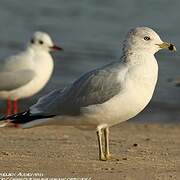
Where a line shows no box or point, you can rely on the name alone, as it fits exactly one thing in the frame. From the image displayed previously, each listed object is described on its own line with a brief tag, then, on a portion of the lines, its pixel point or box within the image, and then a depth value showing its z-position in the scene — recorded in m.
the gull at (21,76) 26.42
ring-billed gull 14.45
